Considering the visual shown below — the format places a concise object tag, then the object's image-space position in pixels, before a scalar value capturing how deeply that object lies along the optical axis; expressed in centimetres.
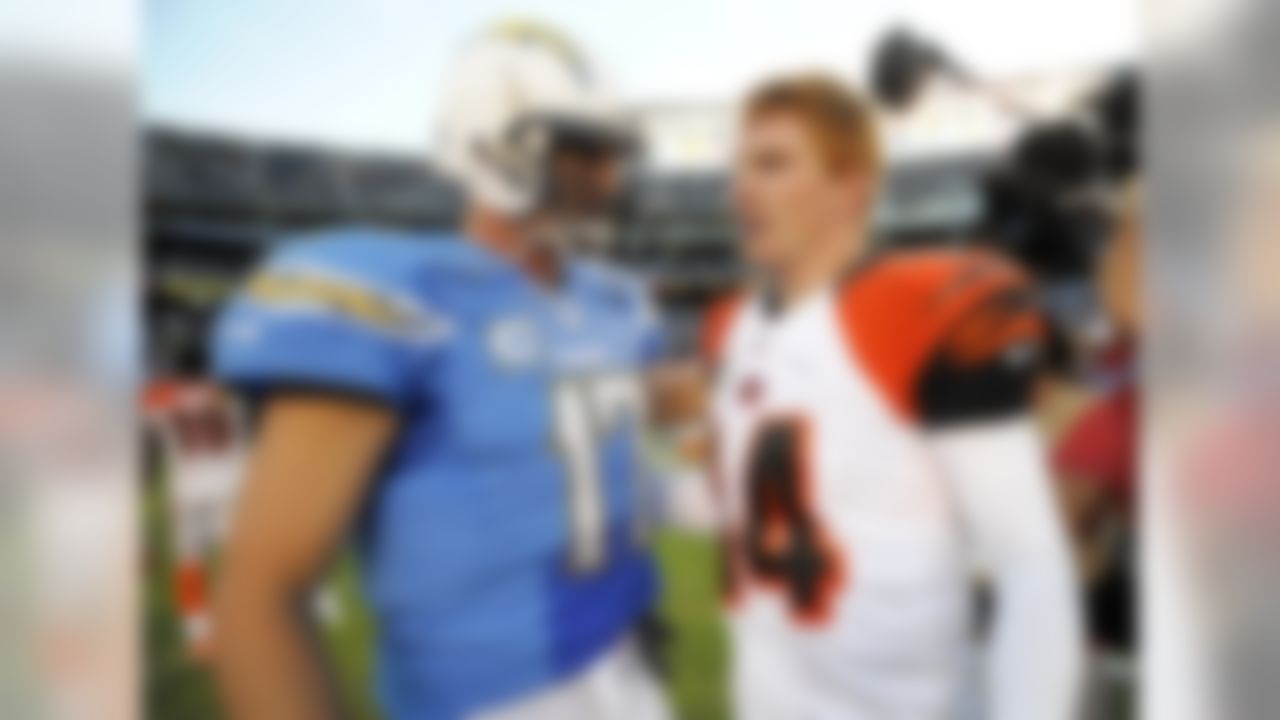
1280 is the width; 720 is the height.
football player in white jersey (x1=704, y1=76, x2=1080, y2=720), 134
